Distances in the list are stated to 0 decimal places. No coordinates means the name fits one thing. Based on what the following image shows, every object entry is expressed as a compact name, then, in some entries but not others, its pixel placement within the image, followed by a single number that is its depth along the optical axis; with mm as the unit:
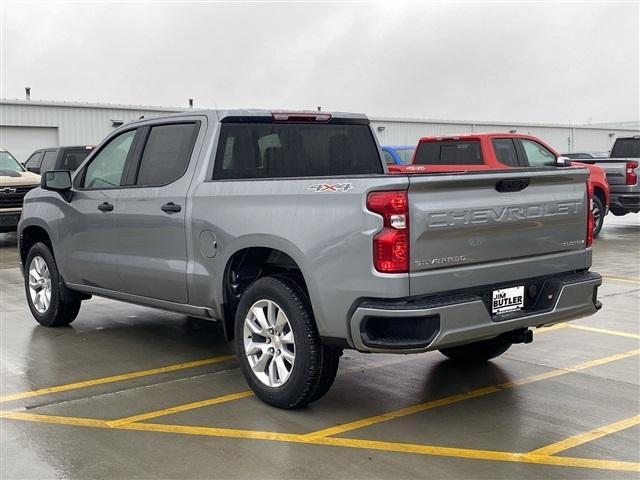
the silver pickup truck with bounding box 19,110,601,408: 4340
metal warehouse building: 27859
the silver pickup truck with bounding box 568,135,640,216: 15797
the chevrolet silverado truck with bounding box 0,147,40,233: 14414
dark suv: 17344
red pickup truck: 13062
